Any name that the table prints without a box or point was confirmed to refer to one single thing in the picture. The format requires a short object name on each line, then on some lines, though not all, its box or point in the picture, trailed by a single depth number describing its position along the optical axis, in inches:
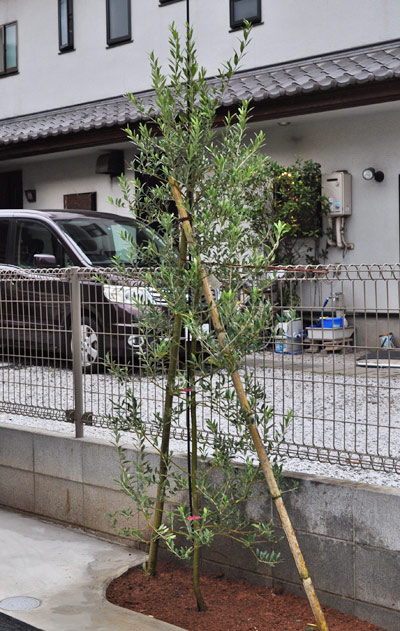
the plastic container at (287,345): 153.3
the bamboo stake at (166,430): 145.9
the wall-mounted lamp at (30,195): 608.4
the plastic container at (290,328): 144.4
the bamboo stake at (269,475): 132.3
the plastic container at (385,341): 141.6
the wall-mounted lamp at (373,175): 422.9
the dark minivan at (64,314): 178.1
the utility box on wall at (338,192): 429.4
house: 420.2
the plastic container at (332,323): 144.6
